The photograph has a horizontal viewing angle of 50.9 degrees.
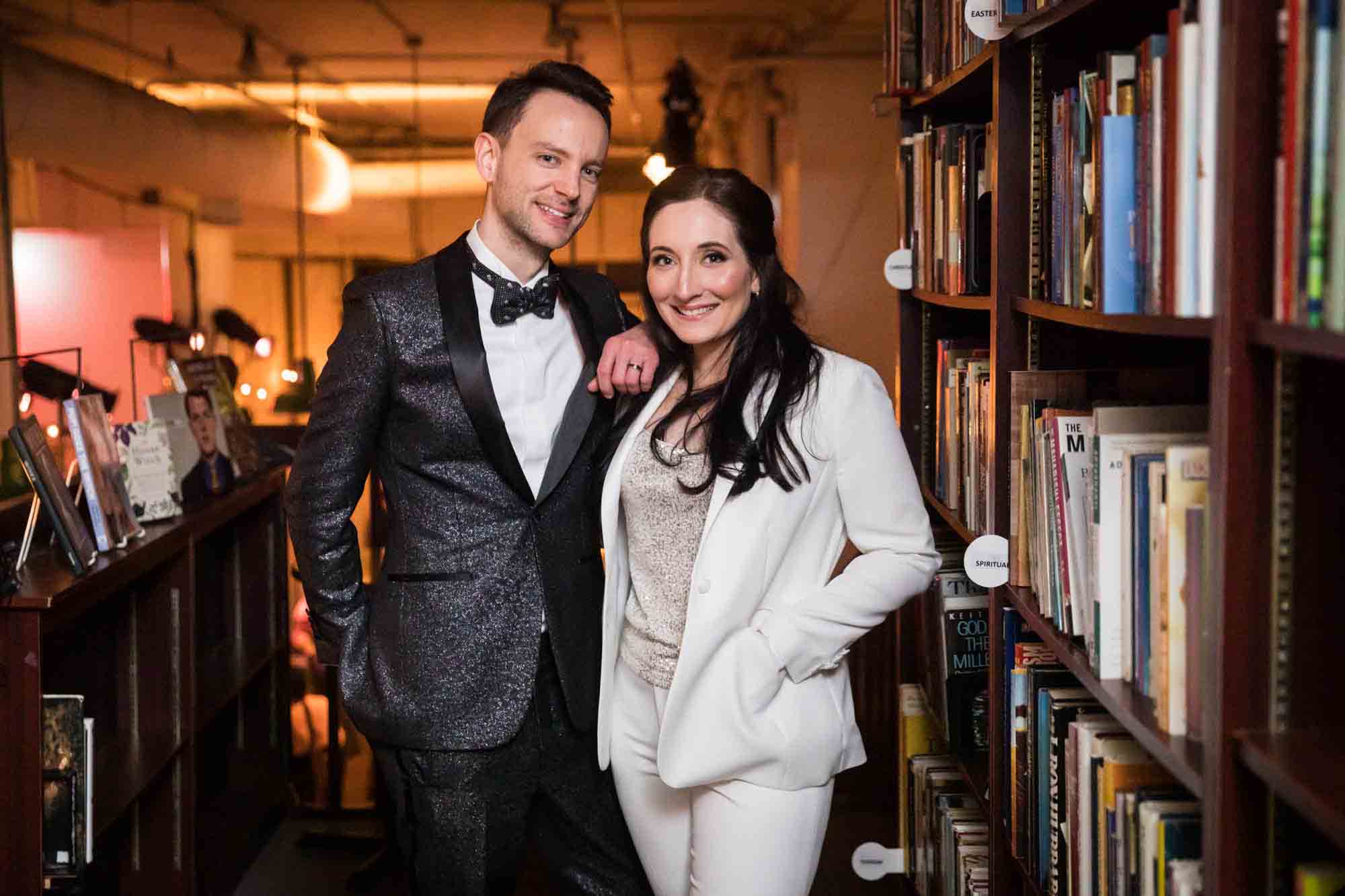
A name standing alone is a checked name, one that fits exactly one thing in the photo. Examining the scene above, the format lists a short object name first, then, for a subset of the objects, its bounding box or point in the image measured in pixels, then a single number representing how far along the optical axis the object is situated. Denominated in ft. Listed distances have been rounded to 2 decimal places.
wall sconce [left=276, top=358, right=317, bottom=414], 20.92
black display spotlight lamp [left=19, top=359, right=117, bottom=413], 11.13
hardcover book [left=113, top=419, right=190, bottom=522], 10.57
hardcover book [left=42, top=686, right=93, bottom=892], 8.23
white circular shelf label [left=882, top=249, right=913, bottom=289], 9.64
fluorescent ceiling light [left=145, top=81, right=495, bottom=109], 20.04
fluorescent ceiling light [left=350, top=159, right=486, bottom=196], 21.59
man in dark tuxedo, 7.22
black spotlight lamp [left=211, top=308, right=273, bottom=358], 19.93
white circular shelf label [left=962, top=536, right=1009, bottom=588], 6.75
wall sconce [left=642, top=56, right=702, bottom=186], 22.56
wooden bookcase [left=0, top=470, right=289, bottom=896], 7.82
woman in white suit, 6.62
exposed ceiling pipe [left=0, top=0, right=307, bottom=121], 14.96
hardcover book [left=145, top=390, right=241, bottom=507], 11.55
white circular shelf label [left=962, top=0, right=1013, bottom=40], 6.59
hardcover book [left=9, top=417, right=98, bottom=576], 8.38
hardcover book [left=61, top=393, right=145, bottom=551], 9.21
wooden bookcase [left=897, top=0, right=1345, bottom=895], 3.84
